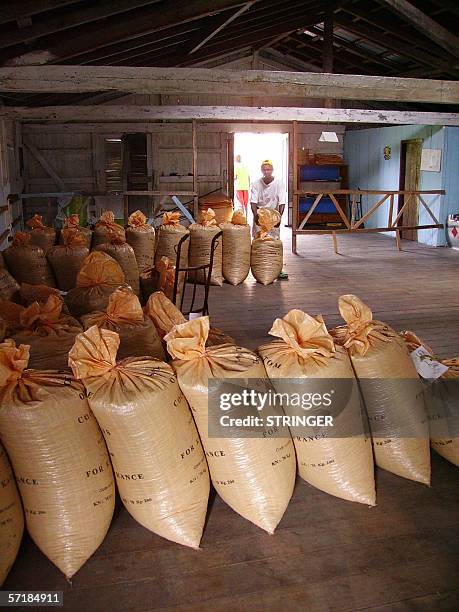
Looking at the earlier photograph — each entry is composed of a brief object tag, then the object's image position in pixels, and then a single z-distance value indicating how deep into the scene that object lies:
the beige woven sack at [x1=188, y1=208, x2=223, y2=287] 6.08
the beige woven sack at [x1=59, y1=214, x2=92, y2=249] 4.87
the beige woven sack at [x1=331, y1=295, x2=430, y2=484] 2.17
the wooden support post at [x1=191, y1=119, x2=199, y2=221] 8.65
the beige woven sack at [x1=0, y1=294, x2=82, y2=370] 2.21
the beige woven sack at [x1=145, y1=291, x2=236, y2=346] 2.61
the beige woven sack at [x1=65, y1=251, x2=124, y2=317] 2.98
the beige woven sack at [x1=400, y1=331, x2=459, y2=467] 2.31
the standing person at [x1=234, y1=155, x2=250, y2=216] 11.92
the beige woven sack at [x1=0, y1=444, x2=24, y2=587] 1.70
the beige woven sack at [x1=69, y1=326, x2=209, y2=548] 1.77
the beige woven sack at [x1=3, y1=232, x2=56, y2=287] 4.27
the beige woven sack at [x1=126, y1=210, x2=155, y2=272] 5.62
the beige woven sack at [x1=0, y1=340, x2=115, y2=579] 1.71
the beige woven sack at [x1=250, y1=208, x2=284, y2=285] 6.37
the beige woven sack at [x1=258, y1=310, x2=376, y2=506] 2.00
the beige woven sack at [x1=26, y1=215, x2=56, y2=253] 5.02
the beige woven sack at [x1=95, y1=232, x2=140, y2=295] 4.62
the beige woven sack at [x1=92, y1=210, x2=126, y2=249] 5.12
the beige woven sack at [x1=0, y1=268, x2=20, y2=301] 3.46
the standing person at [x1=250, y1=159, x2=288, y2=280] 7.72
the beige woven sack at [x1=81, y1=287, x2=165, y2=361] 2.34
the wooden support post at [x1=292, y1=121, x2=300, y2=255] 8.39
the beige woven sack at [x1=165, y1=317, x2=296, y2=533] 1.91
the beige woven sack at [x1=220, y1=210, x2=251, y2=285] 6.21
